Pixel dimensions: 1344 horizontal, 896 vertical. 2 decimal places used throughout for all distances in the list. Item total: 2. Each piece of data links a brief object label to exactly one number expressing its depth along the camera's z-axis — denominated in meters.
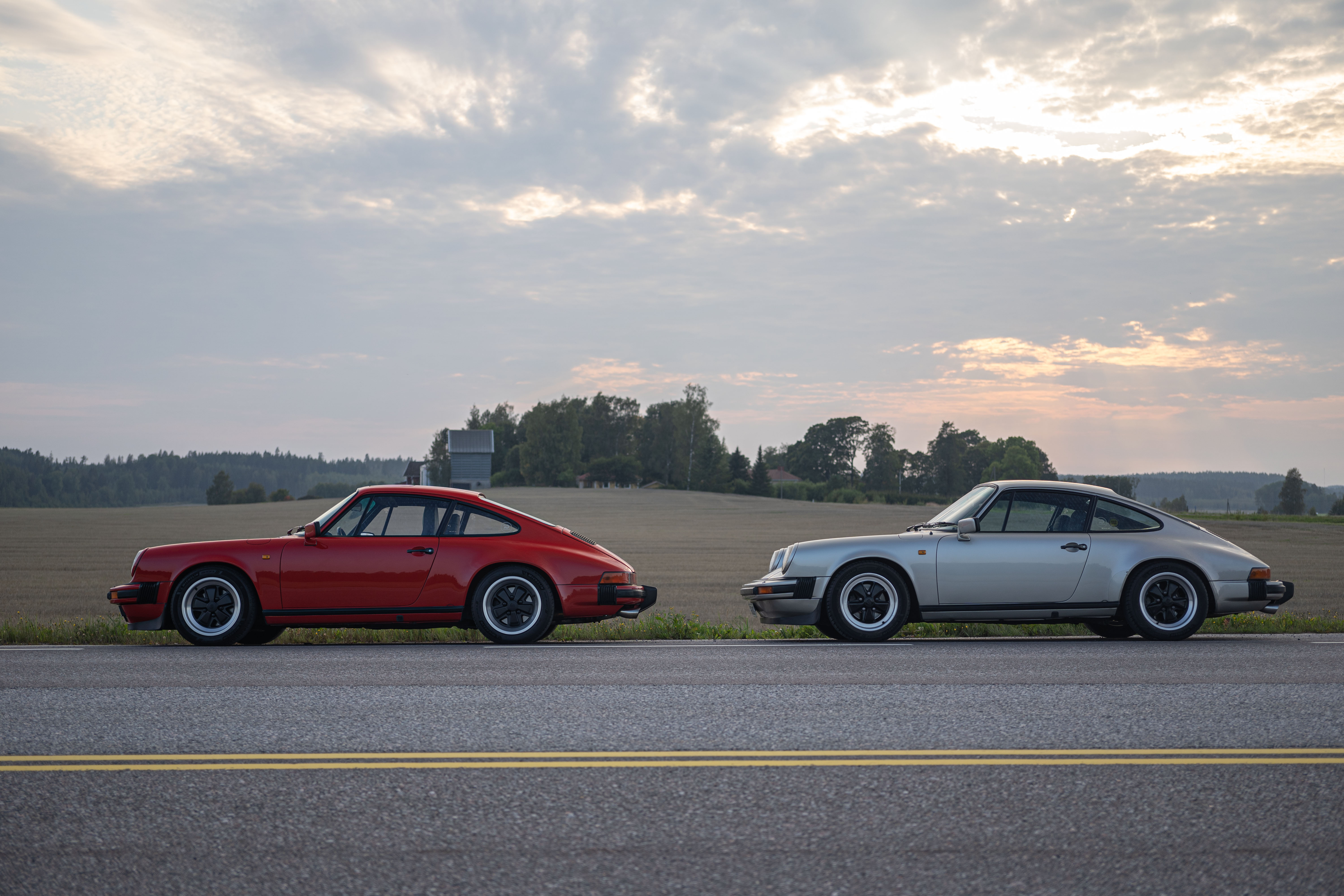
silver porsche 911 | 9.98
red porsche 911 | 9.73
